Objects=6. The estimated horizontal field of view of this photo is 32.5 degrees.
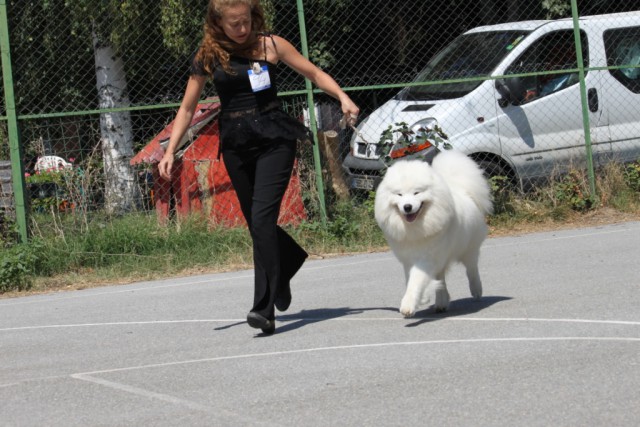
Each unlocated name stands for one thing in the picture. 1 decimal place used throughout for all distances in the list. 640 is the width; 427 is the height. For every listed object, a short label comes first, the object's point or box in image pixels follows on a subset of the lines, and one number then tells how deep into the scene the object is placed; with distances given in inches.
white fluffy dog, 280.8
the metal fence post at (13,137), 452.4
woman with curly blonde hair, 283.0
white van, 496.4
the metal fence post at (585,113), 509.0
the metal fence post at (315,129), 477.4
